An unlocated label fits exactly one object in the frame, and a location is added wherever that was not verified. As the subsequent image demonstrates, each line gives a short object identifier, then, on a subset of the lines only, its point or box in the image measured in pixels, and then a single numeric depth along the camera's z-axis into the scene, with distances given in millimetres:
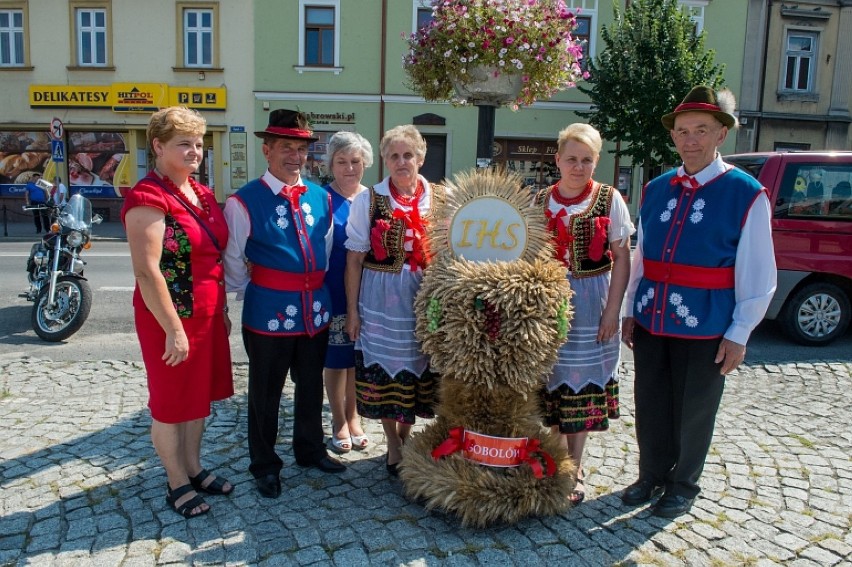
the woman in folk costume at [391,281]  3232
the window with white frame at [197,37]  18516
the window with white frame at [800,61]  19312
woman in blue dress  3680
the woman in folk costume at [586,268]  3107
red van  6297
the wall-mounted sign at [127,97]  18484
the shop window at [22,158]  19281
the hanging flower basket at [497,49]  3811
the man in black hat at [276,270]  3164
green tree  15945
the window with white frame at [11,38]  18859
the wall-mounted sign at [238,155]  18562
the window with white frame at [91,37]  18641
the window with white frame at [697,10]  18609
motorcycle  6238
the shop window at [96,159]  19156
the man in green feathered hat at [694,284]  2915
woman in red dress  2779
